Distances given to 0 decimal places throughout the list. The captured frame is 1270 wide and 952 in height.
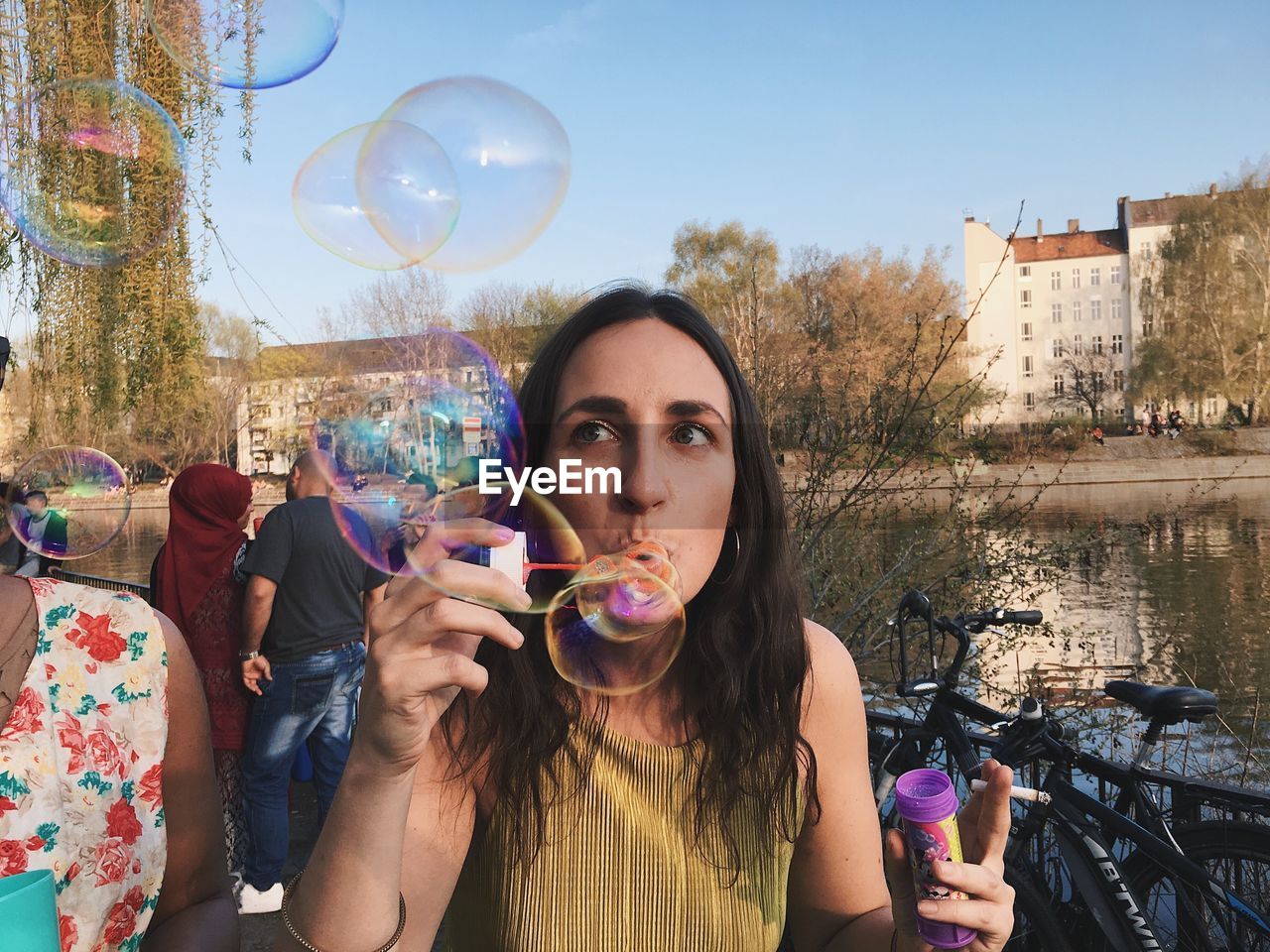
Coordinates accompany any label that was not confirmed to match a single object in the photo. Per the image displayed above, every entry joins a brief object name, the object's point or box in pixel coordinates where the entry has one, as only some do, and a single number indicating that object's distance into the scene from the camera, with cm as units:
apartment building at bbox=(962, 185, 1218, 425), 7450
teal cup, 79
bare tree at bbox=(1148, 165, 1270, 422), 4431
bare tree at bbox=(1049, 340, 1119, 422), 6378
